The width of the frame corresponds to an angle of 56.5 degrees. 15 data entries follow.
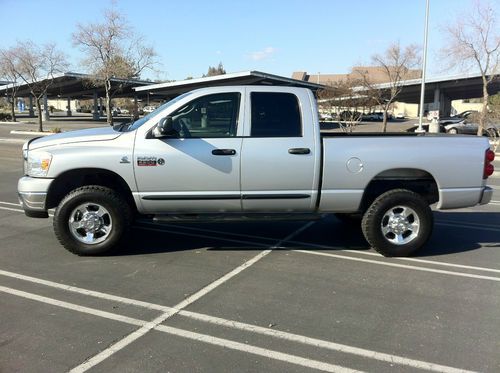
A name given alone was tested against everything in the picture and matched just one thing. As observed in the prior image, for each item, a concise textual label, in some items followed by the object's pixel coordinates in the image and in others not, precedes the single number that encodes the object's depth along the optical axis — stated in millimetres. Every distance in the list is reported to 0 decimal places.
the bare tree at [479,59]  23219
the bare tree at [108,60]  34531
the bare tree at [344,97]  29875
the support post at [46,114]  54572
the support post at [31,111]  68250
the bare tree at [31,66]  36322
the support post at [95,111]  61844
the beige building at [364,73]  35069
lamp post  24031
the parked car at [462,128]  32369
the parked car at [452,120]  35719
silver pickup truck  5305
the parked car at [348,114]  31272
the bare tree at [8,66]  38156
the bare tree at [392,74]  31828
